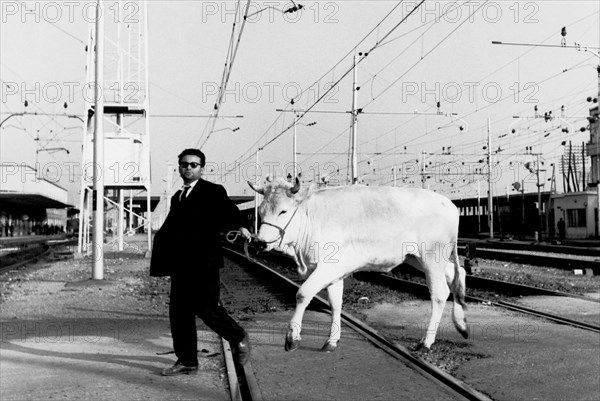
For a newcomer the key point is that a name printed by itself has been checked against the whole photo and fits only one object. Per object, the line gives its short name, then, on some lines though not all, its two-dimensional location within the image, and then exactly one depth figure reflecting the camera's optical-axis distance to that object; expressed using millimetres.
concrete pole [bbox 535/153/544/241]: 51425
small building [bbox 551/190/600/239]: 56250
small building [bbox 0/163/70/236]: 78250
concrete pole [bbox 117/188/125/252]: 33825
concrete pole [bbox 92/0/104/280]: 17922
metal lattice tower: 29453
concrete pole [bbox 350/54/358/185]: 29012
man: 5941
